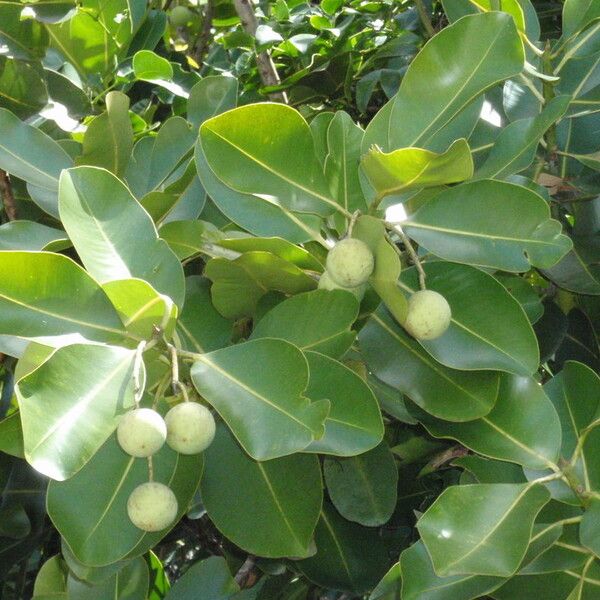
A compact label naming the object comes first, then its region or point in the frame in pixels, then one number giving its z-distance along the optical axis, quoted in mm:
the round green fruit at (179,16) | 2387
